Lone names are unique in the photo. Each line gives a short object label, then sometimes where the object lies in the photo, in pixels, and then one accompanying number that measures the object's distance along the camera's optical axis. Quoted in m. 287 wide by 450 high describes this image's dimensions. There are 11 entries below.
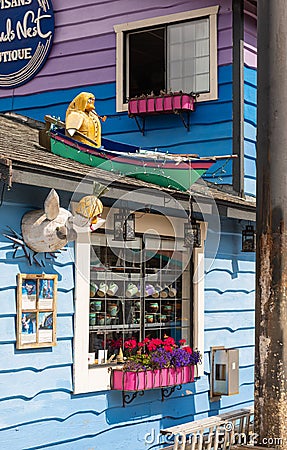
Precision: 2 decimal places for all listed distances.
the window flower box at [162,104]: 8.90
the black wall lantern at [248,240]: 8.35
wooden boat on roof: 6.69
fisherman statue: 6.93
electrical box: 8.04
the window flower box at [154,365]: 6.73
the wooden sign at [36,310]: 5.91
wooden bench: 6.29
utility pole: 5.16
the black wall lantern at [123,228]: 6.71
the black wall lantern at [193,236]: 7.29
